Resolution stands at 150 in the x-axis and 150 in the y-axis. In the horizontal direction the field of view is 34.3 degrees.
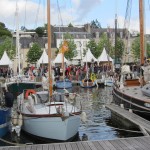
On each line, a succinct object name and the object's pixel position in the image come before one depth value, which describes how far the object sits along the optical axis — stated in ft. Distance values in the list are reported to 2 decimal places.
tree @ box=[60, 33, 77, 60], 184.34
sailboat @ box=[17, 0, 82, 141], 33.16
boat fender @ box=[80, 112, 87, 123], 35.17
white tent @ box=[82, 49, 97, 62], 118.95
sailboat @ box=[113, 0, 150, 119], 41.52
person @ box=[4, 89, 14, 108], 38.33
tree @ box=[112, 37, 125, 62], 180.09
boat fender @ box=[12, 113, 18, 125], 37.84
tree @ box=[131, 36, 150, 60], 192.72
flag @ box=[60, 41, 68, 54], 59.15
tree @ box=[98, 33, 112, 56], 192.15
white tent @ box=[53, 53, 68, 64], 119.89
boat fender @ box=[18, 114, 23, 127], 36.86
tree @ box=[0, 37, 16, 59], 189.48
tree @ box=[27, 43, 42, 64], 188.51
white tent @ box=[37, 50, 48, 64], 124.42
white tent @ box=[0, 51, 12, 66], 121.96
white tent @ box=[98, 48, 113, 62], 124.04
